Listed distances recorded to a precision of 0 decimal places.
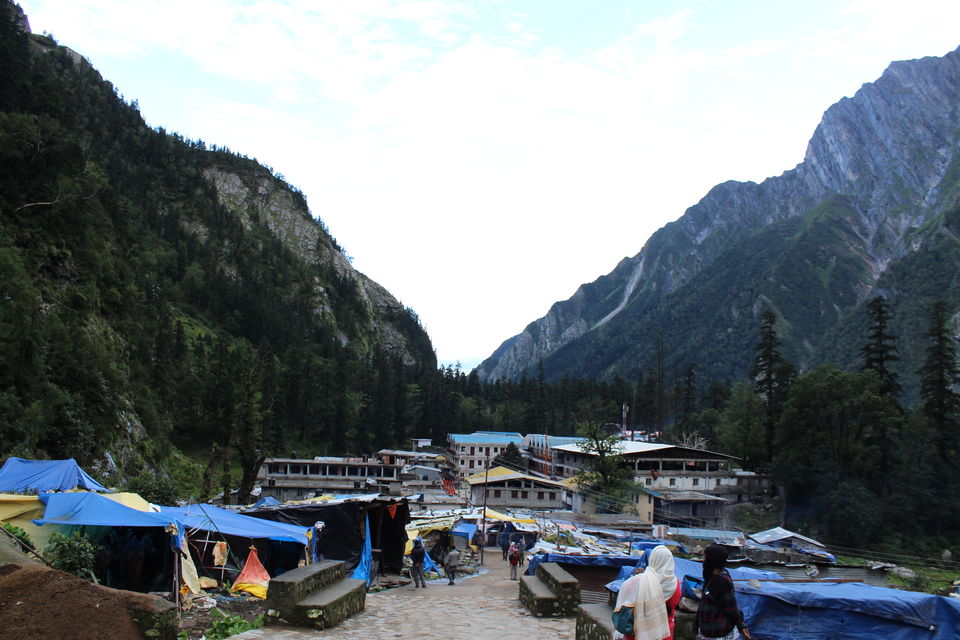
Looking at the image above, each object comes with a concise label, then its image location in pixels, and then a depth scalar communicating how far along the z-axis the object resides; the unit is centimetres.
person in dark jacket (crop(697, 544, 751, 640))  628
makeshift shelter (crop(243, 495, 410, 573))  1754
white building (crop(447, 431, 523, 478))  8381
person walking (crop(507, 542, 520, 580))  2242
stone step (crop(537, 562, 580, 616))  1257
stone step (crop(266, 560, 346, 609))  973
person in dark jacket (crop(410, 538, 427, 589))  1715
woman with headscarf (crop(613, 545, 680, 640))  595
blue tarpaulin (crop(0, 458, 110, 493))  1700
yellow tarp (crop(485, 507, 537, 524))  3504
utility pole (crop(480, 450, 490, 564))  3094
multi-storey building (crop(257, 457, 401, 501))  5762
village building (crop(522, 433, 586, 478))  7738
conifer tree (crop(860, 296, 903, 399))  5716
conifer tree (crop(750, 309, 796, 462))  6347
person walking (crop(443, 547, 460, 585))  1978
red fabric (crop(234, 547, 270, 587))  1503
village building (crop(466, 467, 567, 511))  5550
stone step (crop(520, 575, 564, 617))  1255
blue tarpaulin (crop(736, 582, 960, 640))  889
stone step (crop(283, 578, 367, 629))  968
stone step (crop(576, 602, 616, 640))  807
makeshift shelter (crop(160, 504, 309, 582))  1535
